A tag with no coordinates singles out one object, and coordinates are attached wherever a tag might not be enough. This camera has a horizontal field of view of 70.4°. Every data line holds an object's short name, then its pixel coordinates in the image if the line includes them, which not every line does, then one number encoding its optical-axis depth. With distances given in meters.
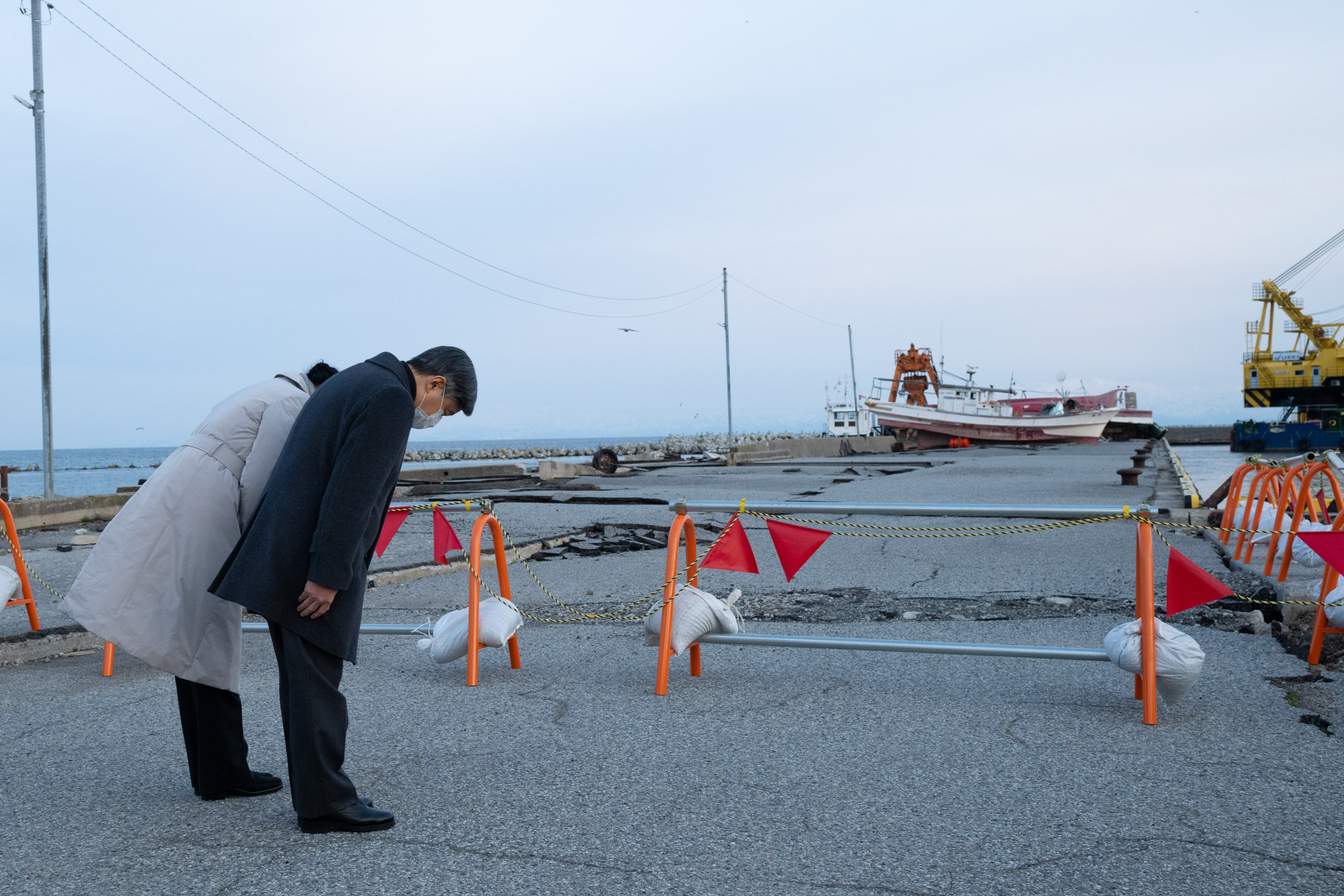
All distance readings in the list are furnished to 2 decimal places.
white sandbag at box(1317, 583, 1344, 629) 5.03
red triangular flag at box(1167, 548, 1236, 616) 4.53
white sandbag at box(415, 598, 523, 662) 5.25
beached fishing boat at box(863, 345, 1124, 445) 56.34
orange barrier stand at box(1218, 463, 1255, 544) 10.09
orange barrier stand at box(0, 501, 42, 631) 6.18
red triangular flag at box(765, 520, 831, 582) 5.16
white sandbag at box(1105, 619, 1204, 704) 4.33
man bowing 2.93
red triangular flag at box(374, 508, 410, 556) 5.99
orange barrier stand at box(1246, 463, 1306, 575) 8.48
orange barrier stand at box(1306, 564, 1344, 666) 5.07
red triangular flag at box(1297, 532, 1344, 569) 4.63
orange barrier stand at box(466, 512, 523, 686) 5.18
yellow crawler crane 53.44
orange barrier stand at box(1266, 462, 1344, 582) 7.20
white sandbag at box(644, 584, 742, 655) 5.12
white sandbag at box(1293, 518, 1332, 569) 7.19
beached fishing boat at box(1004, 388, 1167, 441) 66.06
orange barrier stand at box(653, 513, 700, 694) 4.91
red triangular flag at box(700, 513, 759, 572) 5.42
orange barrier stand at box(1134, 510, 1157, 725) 4.30
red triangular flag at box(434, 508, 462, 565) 5.80
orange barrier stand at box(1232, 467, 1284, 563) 9.00
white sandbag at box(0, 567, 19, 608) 5.53
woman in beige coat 3.35
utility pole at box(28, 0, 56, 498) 16.52
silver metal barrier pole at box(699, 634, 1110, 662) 4.63
